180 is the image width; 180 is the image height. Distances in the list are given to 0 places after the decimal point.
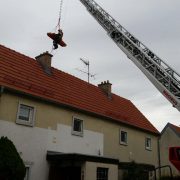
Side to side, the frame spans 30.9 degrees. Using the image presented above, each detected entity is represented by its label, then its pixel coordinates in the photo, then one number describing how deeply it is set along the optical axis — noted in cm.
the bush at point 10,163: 1383
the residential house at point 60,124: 1669
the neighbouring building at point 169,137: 3860
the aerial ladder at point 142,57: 1547
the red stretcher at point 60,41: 1939
